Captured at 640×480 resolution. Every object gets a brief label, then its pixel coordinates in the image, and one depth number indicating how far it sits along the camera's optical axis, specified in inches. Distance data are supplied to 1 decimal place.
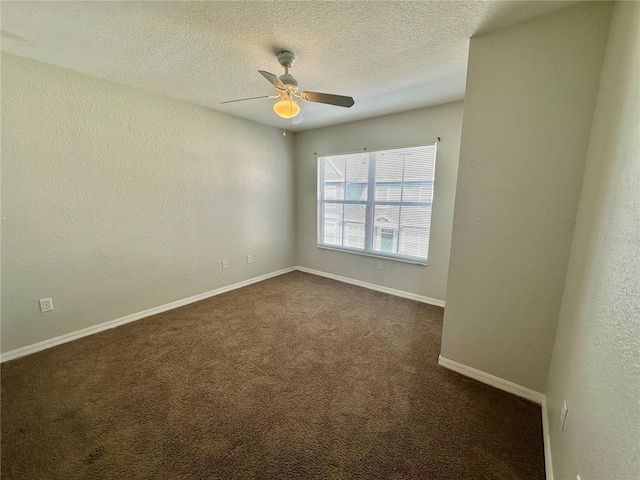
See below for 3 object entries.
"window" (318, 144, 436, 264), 126.8
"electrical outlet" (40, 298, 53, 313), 86.1
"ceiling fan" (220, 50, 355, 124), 70.6
